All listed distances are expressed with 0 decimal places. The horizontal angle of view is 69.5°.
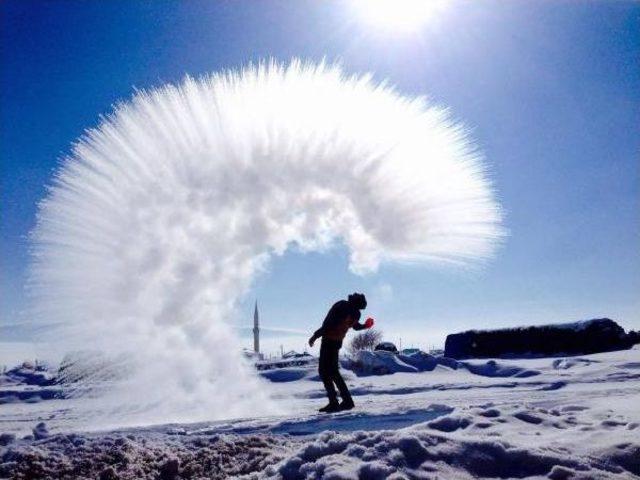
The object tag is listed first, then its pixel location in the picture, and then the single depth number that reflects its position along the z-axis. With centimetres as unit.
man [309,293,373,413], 669
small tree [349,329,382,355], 5175
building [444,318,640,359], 2216
